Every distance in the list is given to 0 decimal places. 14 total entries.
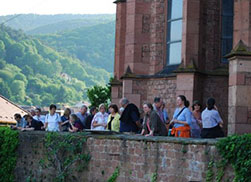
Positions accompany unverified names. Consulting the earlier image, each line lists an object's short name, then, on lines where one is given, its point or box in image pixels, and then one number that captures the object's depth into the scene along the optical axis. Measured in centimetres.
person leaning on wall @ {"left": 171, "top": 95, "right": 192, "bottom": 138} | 1340
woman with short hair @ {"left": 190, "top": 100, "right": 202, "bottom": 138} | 1395
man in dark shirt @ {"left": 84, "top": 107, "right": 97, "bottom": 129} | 1745
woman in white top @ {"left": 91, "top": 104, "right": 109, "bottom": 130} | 1651
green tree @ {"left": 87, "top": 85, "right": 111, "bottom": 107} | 3459
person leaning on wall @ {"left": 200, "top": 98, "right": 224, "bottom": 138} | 1290
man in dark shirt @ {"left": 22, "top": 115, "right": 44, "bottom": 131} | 1916
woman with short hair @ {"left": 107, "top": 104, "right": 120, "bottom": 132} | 1574
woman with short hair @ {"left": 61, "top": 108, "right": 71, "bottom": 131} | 1830
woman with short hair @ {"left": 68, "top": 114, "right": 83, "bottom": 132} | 1719
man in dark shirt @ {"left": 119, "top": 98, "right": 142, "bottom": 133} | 1497
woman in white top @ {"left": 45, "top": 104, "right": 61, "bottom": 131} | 1812
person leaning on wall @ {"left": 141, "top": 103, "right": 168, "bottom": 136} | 1368
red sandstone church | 1656
